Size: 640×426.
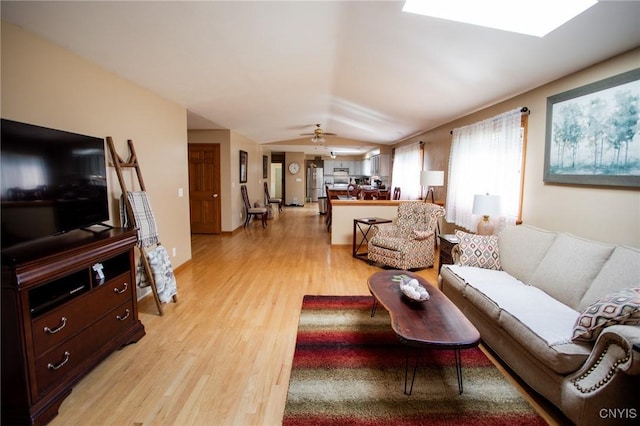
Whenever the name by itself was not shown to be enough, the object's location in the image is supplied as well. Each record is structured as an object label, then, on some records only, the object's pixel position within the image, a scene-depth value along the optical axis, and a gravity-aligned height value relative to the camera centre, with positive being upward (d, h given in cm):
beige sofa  143 -82
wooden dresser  156 -82
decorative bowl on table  223 -79
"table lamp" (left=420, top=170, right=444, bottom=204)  511 +17
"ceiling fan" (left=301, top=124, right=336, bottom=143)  672 +117
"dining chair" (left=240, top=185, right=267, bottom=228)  783 -65
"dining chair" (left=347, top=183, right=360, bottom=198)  845 -13
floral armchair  430 -78
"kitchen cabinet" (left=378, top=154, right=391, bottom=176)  967 +75
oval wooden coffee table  173 -87
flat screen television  165 +1
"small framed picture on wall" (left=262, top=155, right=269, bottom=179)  1048 +68
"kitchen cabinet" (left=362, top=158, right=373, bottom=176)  1312 +91
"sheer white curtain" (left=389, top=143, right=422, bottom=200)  705 +43
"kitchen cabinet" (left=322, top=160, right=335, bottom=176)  1464 +95
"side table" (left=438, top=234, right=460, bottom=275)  359 -74
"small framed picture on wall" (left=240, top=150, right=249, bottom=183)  761 +54
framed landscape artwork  219 +46
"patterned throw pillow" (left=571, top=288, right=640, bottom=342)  149 -64
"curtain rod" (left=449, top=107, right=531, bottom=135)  329 +87
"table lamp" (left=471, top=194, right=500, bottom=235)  339 -19
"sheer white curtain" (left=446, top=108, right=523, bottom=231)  351 +30
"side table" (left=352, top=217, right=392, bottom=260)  503 -81
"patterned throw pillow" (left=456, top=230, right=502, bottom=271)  304 -66
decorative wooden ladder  281 +1
